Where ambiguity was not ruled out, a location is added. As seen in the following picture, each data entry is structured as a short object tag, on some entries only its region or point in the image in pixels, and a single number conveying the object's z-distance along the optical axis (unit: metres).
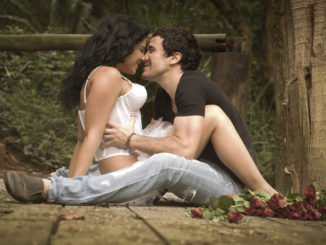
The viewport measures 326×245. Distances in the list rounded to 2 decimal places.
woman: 2.88
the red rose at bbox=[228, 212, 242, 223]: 2.20
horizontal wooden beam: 4.41
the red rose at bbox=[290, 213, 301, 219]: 2.56
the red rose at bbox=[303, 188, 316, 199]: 2.58
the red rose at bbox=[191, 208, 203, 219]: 2.31
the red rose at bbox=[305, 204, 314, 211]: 2.58
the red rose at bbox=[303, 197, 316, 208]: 2.63
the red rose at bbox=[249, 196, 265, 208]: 2.57
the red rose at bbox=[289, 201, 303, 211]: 2.58
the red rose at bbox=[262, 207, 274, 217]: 2.55
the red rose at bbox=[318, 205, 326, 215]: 2.58
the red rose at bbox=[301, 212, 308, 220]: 2.58
